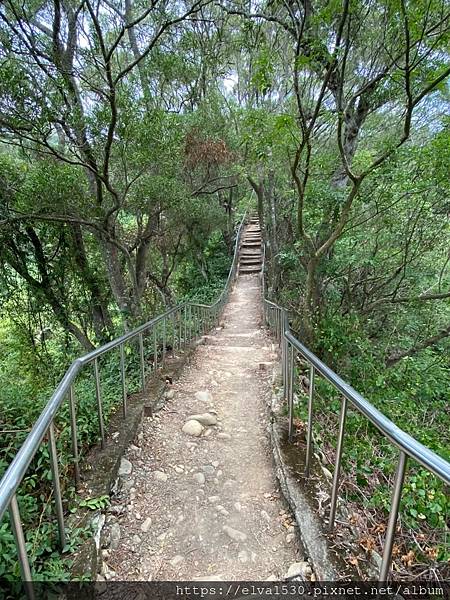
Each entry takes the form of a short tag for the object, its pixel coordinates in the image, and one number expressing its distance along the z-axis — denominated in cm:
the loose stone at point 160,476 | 226
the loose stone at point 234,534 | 176
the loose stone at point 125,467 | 219
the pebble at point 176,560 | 162
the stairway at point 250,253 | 1636
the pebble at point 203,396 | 342
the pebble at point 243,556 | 164
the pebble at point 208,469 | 232
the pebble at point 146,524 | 184
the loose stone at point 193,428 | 280
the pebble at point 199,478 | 222
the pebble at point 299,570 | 150
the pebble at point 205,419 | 296
